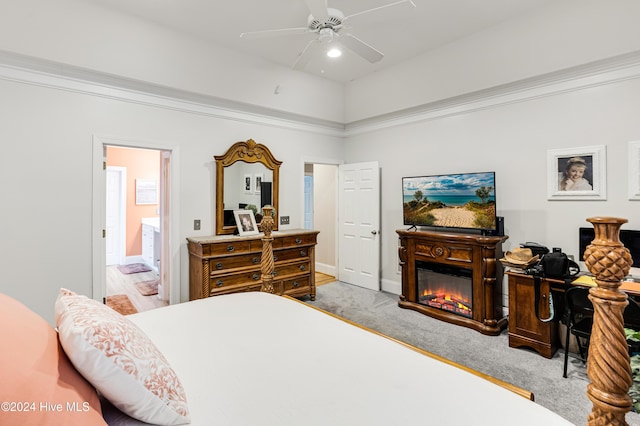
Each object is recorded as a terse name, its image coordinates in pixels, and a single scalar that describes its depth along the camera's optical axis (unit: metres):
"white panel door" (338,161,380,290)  4.94
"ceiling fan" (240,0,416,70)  2.53
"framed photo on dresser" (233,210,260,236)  4.18
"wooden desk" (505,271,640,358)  2.84
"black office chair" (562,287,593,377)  2.39
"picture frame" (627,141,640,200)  2.86
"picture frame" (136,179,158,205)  7.03
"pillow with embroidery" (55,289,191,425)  0.88
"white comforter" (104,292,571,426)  0.99
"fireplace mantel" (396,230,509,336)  3.40
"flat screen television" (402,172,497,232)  3.58
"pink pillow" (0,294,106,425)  0.68
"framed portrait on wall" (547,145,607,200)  3.06
